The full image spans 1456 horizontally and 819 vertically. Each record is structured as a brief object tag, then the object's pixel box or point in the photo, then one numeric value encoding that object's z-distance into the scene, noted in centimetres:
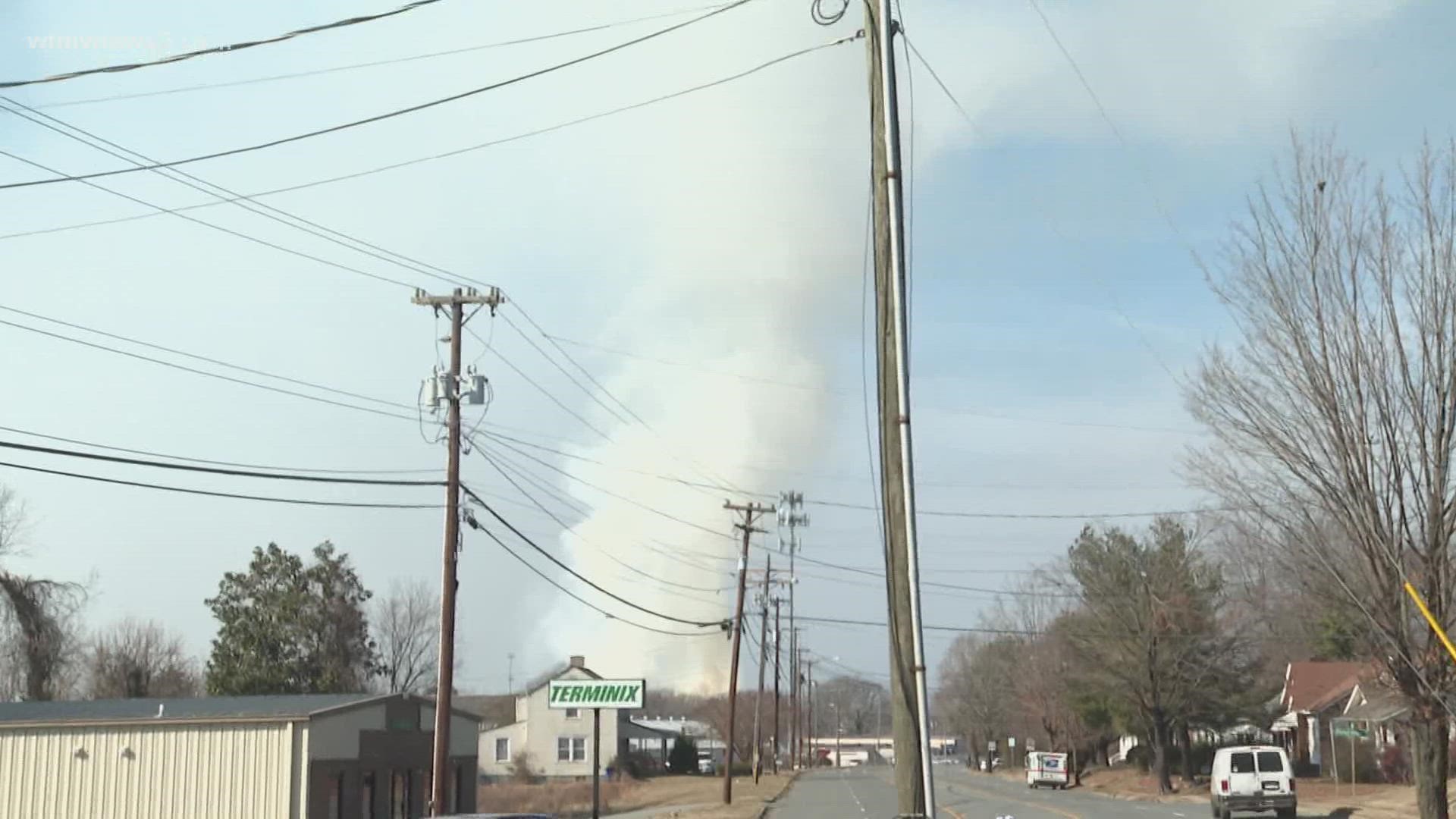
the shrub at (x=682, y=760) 10331
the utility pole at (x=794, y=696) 12900
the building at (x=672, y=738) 11388
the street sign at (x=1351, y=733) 5414
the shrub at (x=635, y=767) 9525
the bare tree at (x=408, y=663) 10519
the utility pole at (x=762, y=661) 8650
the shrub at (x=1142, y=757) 8788
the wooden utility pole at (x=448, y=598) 3262
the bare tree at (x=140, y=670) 8831
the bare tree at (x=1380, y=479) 2419
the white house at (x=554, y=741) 9512
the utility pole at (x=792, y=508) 8700
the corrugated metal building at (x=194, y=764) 3841
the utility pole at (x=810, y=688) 16294
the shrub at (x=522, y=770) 9154
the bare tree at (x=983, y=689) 12162
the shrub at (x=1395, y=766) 5819
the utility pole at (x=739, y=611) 5925
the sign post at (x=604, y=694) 3878
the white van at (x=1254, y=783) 4122
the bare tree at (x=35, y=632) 5500
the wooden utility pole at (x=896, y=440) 1343
